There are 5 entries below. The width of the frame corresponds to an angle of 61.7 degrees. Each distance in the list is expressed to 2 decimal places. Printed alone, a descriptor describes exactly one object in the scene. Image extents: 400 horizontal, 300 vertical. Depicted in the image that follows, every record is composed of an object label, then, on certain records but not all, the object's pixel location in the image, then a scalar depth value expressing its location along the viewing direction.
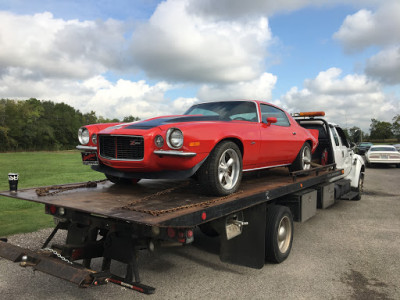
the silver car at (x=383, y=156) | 18.95
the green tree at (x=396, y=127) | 98.80
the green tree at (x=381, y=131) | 104.22
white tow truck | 2.88
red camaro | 3.61
